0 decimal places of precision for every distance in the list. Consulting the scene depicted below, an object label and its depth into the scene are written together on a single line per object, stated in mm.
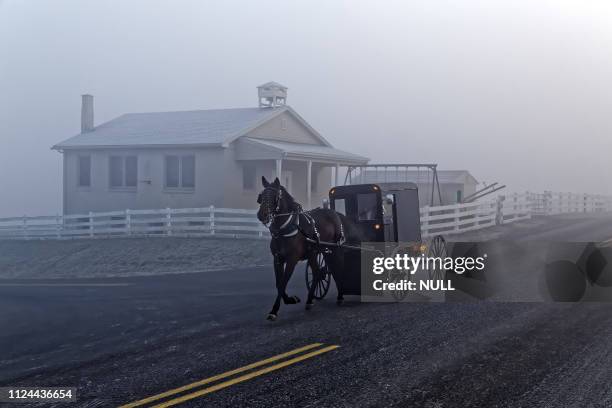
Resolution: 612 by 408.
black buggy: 12656
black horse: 10566
